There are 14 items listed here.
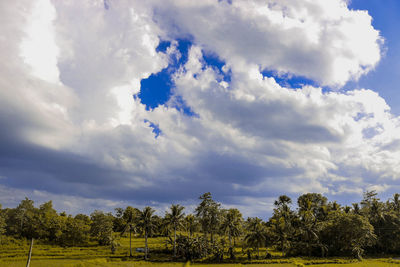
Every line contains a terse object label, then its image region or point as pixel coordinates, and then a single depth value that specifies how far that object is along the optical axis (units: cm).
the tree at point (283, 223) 8425
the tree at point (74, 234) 9769
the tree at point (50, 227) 9794
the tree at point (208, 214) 8850
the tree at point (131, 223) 8788
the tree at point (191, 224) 11520
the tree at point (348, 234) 8081
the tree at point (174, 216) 8588
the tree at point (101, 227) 9420
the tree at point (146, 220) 8501
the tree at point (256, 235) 8012
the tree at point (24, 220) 10462
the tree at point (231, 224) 8588
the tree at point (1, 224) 8970
